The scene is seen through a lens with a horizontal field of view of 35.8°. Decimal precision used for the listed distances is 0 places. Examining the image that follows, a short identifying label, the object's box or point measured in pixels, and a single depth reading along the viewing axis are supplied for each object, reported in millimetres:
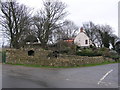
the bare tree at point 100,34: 71681
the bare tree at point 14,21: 33938
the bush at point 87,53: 34438
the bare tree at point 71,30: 71425
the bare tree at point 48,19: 40222
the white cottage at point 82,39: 64438
